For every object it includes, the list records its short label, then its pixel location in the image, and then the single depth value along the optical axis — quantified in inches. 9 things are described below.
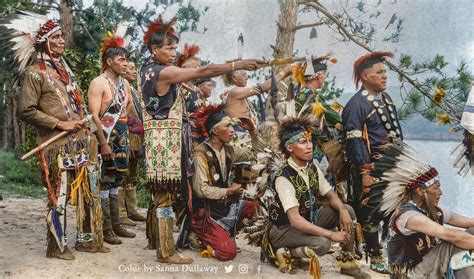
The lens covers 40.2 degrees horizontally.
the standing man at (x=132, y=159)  248.2
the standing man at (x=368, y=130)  212.8
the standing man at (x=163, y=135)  202.1
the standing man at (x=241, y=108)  238.5
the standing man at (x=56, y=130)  199.8
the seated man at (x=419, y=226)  175.8
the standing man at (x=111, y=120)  222.5
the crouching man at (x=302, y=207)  200.5
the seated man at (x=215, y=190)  219.0
